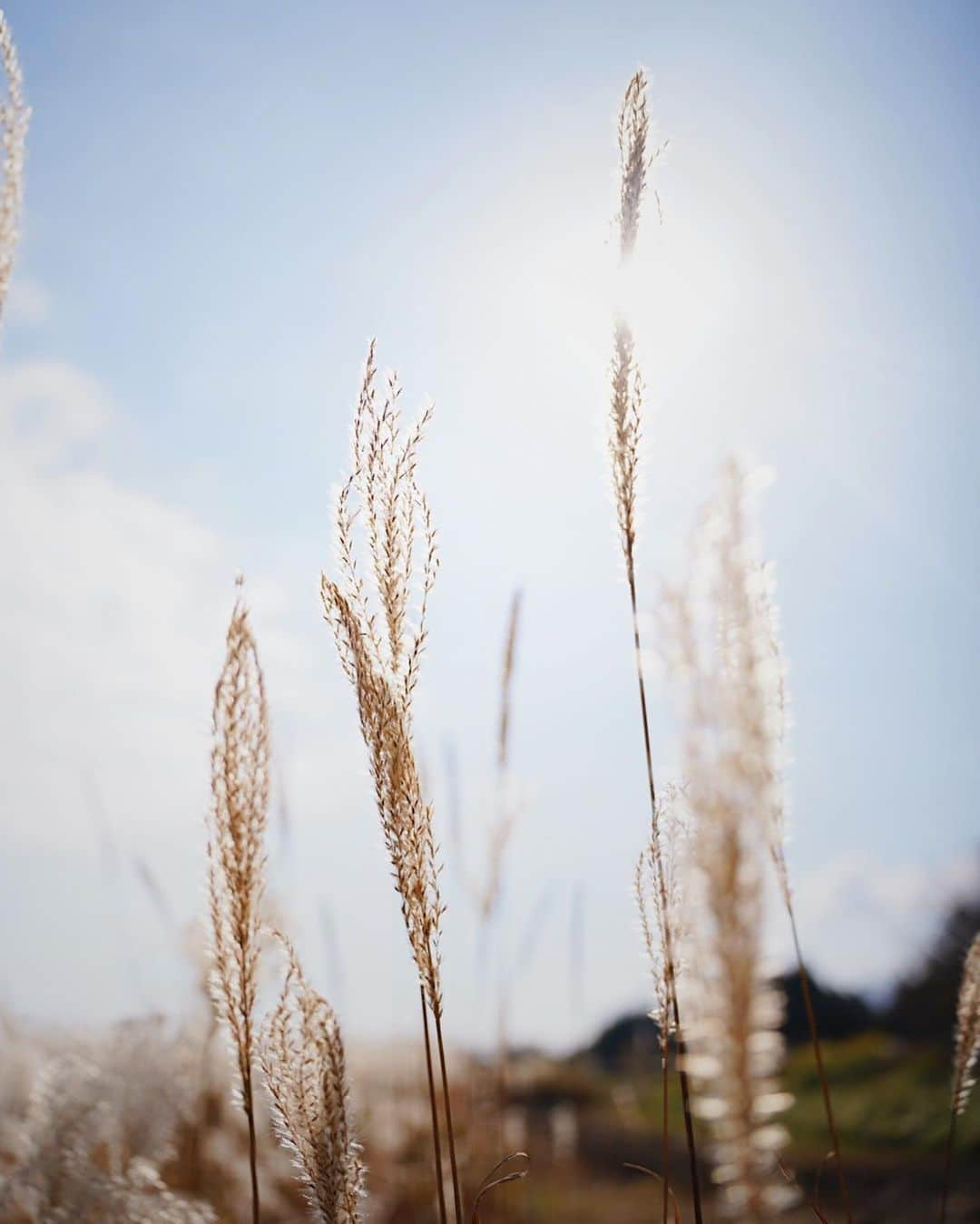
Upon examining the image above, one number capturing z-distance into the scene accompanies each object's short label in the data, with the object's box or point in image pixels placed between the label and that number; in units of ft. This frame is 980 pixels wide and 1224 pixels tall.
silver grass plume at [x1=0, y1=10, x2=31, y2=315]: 2.08
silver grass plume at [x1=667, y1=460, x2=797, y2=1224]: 1.36
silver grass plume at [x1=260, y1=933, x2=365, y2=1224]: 1.86
